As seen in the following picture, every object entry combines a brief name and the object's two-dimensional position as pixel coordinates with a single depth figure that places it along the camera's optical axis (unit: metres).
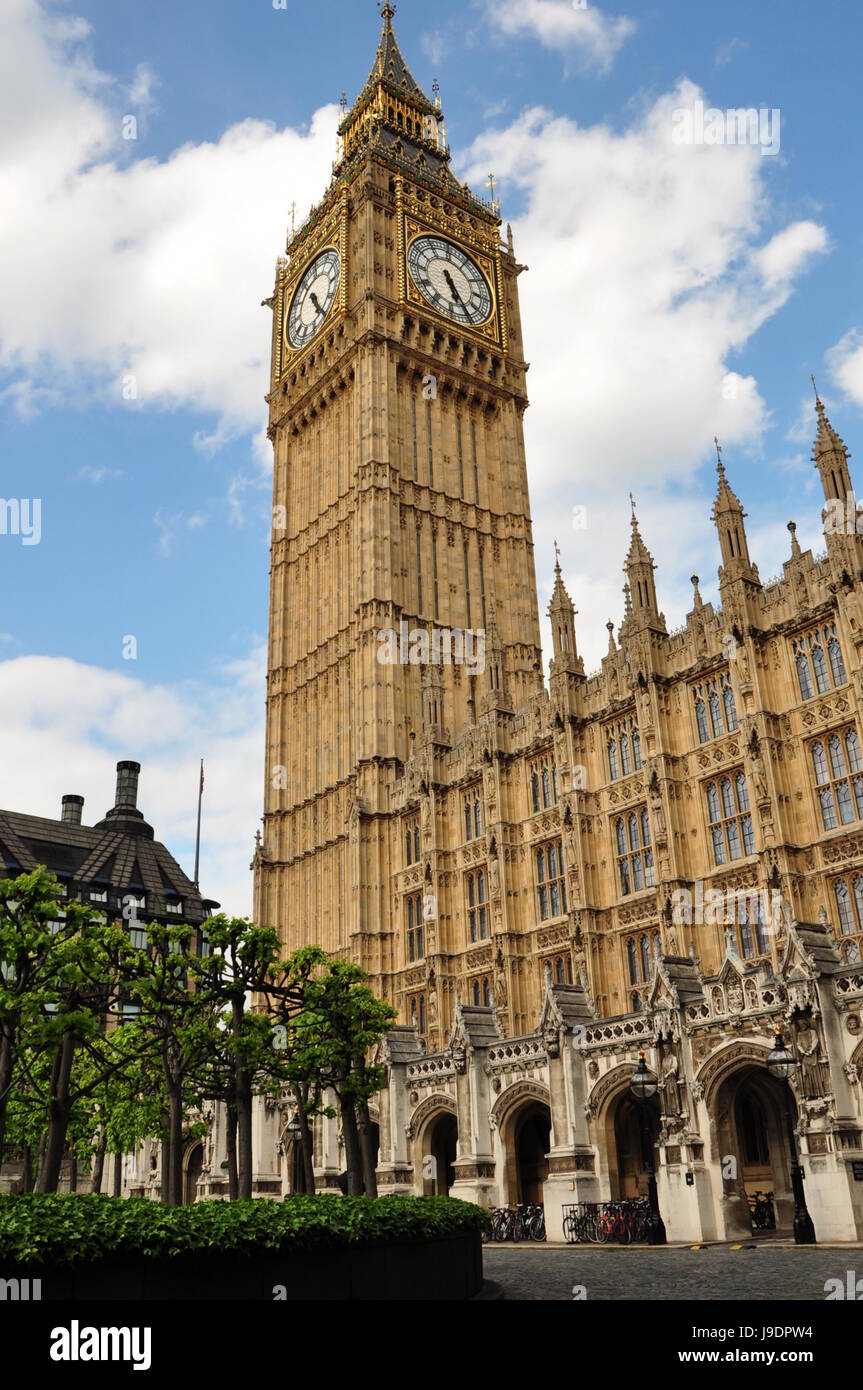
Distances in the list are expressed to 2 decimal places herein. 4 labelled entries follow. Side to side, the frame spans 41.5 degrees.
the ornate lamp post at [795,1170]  23.55
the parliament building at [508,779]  30.31
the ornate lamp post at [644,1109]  26.53
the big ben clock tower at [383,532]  57.62
